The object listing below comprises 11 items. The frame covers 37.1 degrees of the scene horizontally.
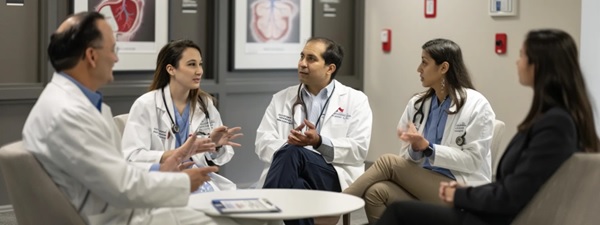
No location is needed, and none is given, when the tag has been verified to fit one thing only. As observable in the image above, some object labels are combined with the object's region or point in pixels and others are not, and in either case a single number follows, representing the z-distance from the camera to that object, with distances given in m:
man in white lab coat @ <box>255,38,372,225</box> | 4.84
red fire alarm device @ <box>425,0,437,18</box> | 6.97
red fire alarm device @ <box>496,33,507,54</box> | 6.50
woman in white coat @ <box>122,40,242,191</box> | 4.57
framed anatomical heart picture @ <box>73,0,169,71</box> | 6.12
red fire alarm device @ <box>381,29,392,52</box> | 7.32
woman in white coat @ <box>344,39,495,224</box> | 4.57
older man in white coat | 3.00
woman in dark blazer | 3.08
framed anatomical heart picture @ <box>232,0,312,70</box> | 6.77
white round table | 3.22
